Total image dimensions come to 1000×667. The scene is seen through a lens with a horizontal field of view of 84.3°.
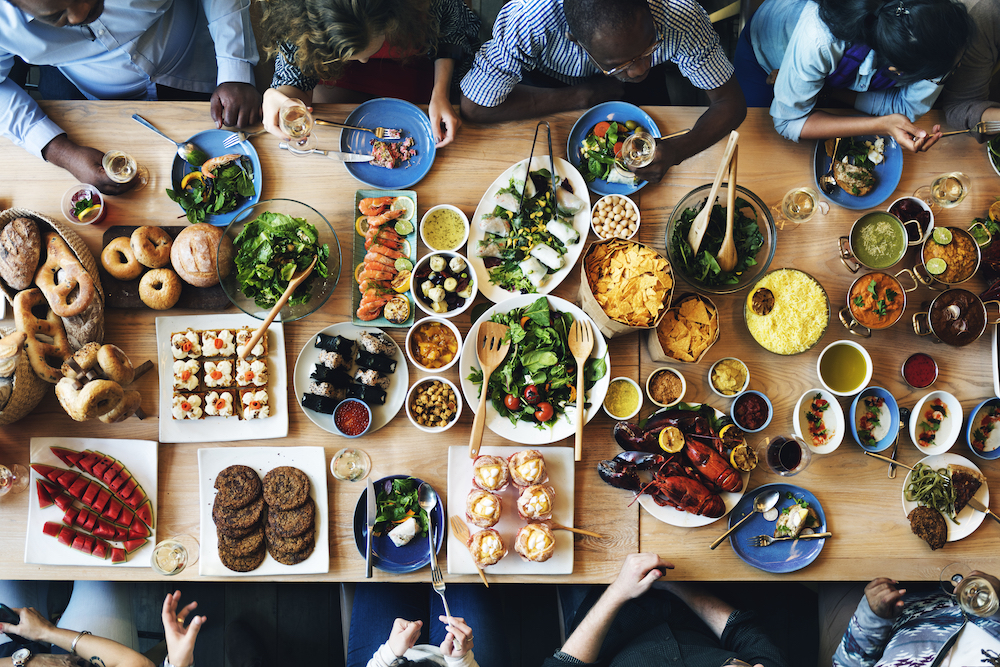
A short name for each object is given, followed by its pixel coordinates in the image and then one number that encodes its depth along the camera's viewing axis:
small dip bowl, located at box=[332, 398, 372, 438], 2.30
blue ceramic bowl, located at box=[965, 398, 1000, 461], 2.40
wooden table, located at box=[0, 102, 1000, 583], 2.34
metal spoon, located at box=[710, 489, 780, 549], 2.34
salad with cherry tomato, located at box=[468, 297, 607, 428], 2.29
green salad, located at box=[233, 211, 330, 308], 2.28
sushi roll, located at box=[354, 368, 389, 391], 2.30
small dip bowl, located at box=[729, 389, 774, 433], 2.35
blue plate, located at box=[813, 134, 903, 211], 2.44
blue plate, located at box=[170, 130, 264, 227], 2.38
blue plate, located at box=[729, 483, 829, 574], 2.34
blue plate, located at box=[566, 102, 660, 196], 2.42
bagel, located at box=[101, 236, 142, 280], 2.27
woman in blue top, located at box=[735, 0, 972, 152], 2.07
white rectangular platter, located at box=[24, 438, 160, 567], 2.27
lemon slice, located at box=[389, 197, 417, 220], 2.39
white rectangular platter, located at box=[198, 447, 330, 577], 2.29
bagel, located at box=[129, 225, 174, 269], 2.26
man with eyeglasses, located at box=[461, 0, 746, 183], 2.01
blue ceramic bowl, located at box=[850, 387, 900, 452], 2.36
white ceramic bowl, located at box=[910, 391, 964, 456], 2.37
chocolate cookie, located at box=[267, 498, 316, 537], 2.28
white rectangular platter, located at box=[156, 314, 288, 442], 2.33
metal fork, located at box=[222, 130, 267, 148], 2.40
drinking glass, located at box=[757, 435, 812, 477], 2.29
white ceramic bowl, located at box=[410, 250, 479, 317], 2.31
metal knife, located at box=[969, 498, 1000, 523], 2.34
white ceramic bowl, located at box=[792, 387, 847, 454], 2.34
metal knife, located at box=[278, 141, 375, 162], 2.40
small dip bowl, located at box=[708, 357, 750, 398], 2.35
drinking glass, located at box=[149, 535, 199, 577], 2.24
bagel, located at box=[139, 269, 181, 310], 2.27
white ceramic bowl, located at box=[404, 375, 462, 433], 2.29
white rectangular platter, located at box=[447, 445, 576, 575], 2.29
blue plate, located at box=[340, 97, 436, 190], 2.43
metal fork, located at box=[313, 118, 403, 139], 2.43
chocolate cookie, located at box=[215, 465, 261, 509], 2.29
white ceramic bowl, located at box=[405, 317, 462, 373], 2.30
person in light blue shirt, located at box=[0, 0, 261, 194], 2.26
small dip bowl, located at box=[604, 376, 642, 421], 2.34
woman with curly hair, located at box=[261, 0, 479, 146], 2.08
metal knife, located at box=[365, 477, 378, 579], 2.21
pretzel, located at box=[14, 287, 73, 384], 2.13
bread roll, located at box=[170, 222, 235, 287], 2.24
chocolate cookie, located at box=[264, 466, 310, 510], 2.30
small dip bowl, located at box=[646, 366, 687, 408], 2.35
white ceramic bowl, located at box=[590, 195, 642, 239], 2.37
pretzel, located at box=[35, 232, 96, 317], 2.17
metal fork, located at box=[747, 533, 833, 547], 2.33
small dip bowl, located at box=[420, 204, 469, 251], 2.38
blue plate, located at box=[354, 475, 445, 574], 2.28
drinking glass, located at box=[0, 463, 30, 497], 2.21
